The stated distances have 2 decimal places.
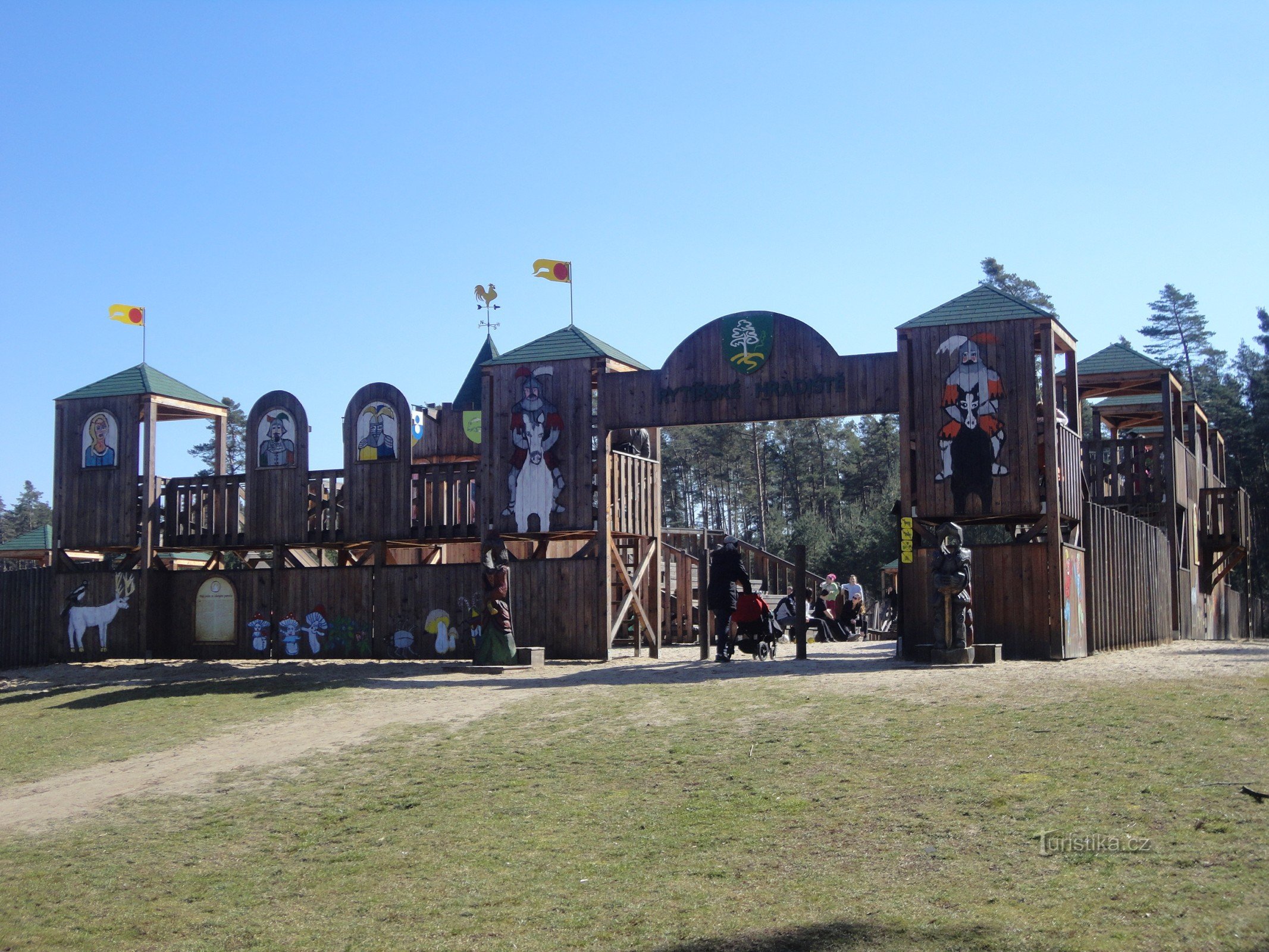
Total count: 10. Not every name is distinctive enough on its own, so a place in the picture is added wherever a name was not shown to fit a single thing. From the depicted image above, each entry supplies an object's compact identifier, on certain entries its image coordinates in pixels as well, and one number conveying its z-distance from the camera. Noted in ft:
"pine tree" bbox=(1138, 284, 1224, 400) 242.78
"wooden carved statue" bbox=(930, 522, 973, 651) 59.67
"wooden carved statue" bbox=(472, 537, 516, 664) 67.77
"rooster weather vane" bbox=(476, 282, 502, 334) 124.67
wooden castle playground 66.39
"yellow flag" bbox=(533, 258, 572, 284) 83.82
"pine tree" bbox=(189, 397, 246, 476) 275.80
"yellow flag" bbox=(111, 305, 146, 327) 94.12
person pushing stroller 68.69
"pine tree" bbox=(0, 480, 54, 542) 352.69
